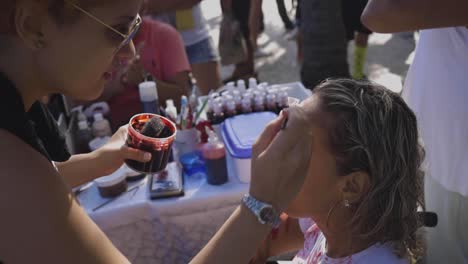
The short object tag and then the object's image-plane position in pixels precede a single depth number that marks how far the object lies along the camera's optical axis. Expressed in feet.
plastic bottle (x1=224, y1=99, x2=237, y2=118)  6.27
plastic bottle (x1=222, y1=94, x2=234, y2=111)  6.30
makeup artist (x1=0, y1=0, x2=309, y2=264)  2.51
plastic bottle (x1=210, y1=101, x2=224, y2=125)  6.26
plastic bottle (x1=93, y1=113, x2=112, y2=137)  6.46
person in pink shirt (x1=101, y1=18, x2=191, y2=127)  7.39
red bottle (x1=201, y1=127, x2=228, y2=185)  5.43
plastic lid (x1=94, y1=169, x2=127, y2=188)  5.33
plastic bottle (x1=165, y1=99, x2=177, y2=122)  6.25
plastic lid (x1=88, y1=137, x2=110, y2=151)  6.17
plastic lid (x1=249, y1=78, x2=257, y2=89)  6.64
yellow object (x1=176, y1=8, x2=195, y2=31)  8.77
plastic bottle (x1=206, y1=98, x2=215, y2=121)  6.33
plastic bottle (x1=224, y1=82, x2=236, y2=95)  6.53
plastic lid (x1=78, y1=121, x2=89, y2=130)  6.43
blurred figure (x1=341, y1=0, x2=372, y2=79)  11.21
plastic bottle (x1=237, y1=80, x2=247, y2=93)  6.61
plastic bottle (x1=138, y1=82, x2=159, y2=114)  6.32
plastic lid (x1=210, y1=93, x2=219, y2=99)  6.46
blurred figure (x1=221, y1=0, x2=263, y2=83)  13.80
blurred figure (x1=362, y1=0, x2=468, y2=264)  4.11
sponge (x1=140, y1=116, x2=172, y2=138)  4.15
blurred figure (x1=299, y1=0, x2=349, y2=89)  8.80
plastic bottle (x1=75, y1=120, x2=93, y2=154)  6.34
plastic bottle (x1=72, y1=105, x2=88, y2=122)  6.63
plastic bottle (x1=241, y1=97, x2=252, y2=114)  6.30
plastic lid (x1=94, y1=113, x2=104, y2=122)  6.50
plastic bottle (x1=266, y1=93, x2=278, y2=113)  6.35
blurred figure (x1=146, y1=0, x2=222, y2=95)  8.64
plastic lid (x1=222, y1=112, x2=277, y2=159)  5.47
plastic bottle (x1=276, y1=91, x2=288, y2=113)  6.35
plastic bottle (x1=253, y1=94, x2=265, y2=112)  6.32
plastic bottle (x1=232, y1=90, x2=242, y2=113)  6.33
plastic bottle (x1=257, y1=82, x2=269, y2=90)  6.55
